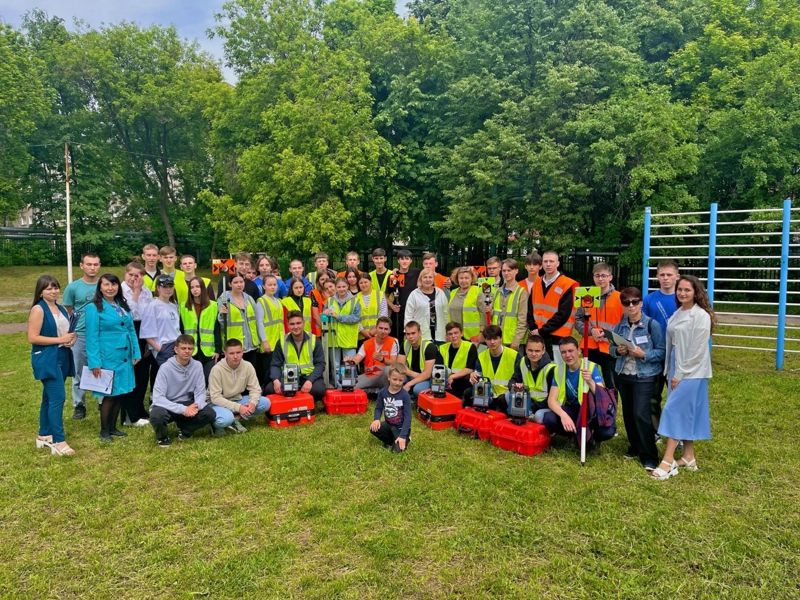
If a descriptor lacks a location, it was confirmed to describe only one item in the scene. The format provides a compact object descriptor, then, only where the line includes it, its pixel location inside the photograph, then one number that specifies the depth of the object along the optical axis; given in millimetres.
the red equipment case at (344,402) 6926
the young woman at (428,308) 7281
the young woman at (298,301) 7289
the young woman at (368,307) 7559
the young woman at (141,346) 6480
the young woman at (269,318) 6984
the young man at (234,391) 6074
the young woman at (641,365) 5086
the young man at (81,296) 6168
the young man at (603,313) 5625
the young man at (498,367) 6075
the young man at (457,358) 6668
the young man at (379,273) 7953
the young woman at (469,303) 7195
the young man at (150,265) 6887
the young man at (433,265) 7262
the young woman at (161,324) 6363
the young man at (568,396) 5262
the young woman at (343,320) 7375
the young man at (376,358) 7277
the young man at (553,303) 6121
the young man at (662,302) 5262
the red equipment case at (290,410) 6359
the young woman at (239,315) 6738
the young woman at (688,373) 4703
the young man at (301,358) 6781
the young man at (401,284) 7930
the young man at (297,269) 7898
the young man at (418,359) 6938
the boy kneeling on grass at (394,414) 5598
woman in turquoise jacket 5660
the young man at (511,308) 6570
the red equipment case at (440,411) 6273
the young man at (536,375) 5559
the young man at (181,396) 5766
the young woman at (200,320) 6523
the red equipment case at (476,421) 5809
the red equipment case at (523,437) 5329
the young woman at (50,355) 5301
